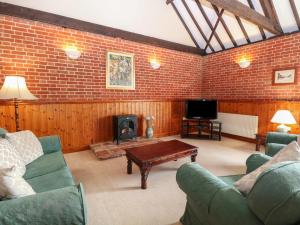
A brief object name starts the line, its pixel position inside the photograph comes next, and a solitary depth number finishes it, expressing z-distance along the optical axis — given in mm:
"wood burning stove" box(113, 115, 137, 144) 3916
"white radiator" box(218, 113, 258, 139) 4383
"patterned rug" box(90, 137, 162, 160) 3367
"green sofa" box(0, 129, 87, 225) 826
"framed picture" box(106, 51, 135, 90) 4094
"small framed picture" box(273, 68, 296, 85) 3853
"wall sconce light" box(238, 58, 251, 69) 4540
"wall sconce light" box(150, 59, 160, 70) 4652
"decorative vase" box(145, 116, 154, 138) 4355
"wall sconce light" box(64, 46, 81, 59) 3542
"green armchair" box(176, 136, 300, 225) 725
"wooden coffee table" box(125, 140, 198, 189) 2293
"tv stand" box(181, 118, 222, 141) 4847
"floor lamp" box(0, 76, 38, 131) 2561
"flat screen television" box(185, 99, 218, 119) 4777
